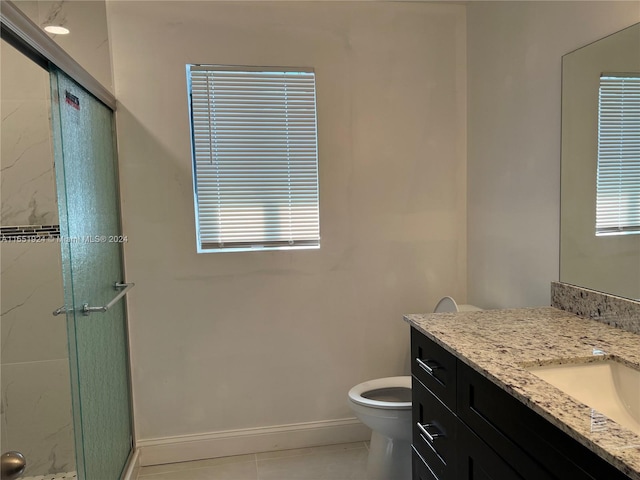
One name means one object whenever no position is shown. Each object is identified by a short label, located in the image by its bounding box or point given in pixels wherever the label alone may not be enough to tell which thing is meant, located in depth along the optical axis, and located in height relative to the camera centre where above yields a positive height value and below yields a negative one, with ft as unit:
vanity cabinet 3.01 -1.92
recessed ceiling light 5.84 +2.62
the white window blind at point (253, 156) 7.72 +1.04
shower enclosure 5.12 -0.76
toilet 6.46 -3.27
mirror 4.87 +0.36
